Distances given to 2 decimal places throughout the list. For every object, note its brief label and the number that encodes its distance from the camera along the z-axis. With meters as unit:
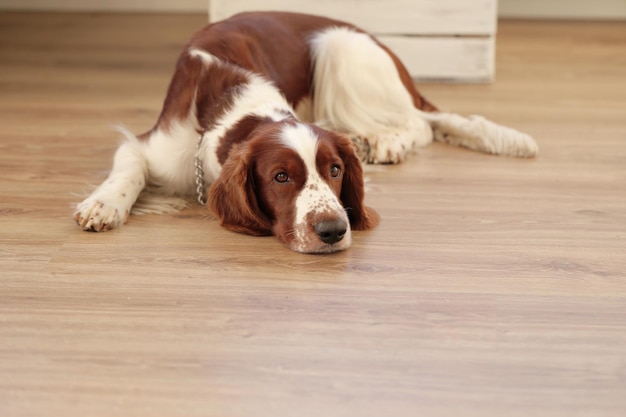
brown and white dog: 2.23
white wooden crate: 3.97
